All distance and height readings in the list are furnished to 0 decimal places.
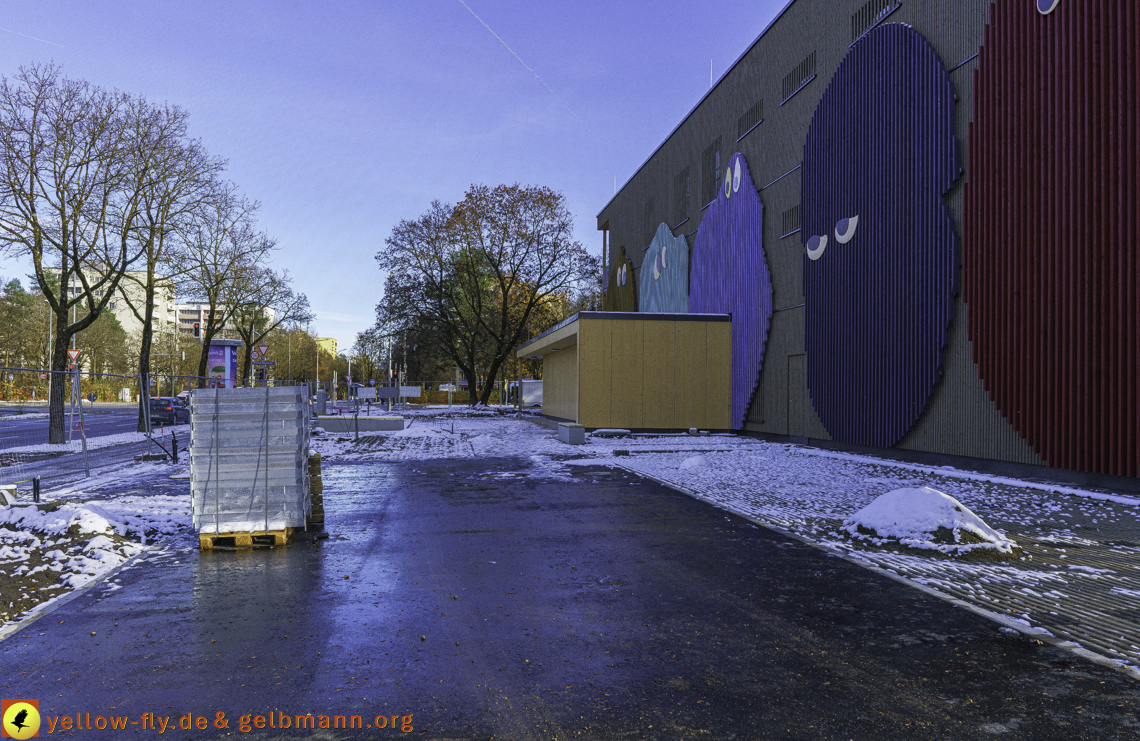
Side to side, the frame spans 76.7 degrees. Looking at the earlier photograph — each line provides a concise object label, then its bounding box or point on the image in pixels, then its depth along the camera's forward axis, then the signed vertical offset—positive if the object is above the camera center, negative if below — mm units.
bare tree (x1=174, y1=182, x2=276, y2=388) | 32312 +5623
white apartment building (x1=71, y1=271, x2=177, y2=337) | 127306 +13495
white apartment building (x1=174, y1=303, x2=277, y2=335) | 161188 +17505
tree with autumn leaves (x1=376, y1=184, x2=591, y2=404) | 50250 +9183
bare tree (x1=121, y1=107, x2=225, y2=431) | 24000 +6752
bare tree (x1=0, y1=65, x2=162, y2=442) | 20562 +6247
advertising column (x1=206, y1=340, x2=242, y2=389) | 36094 +1458
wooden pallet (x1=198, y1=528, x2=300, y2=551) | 8047 -1708
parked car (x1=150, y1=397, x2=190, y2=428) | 32741 -1022
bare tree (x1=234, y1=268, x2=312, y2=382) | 38781 +4897
